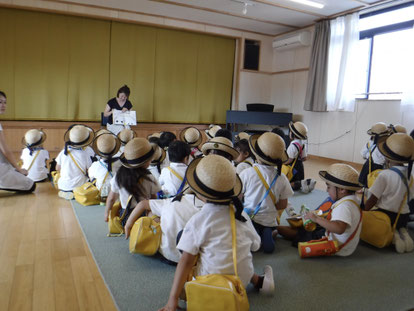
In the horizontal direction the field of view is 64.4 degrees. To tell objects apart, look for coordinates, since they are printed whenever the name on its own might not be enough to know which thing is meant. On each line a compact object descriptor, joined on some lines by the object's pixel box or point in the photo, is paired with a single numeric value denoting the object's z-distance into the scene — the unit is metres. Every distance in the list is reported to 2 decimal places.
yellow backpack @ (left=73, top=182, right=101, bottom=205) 3.32
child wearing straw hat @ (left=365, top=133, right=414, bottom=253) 2.55
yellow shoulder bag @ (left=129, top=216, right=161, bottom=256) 2.04
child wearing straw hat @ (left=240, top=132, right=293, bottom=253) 2.34
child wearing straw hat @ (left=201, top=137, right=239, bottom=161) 2.77
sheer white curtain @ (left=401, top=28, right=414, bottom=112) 5.37
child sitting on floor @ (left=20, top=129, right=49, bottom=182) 3.94
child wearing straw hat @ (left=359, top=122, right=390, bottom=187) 3.98
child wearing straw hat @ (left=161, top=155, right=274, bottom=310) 1.42
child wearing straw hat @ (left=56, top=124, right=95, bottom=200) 3.56
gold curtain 6.41
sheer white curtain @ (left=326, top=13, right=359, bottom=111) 6.42
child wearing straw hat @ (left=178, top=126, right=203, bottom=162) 3.86
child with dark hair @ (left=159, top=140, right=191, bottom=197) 2.54
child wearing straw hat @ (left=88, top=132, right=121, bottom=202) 2.98
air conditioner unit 7.57
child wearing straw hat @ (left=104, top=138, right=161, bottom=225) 2.27
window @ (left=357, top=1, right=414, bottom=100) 5.61
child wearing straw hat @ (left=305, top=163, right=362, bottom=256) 2.18
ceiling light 5.91
